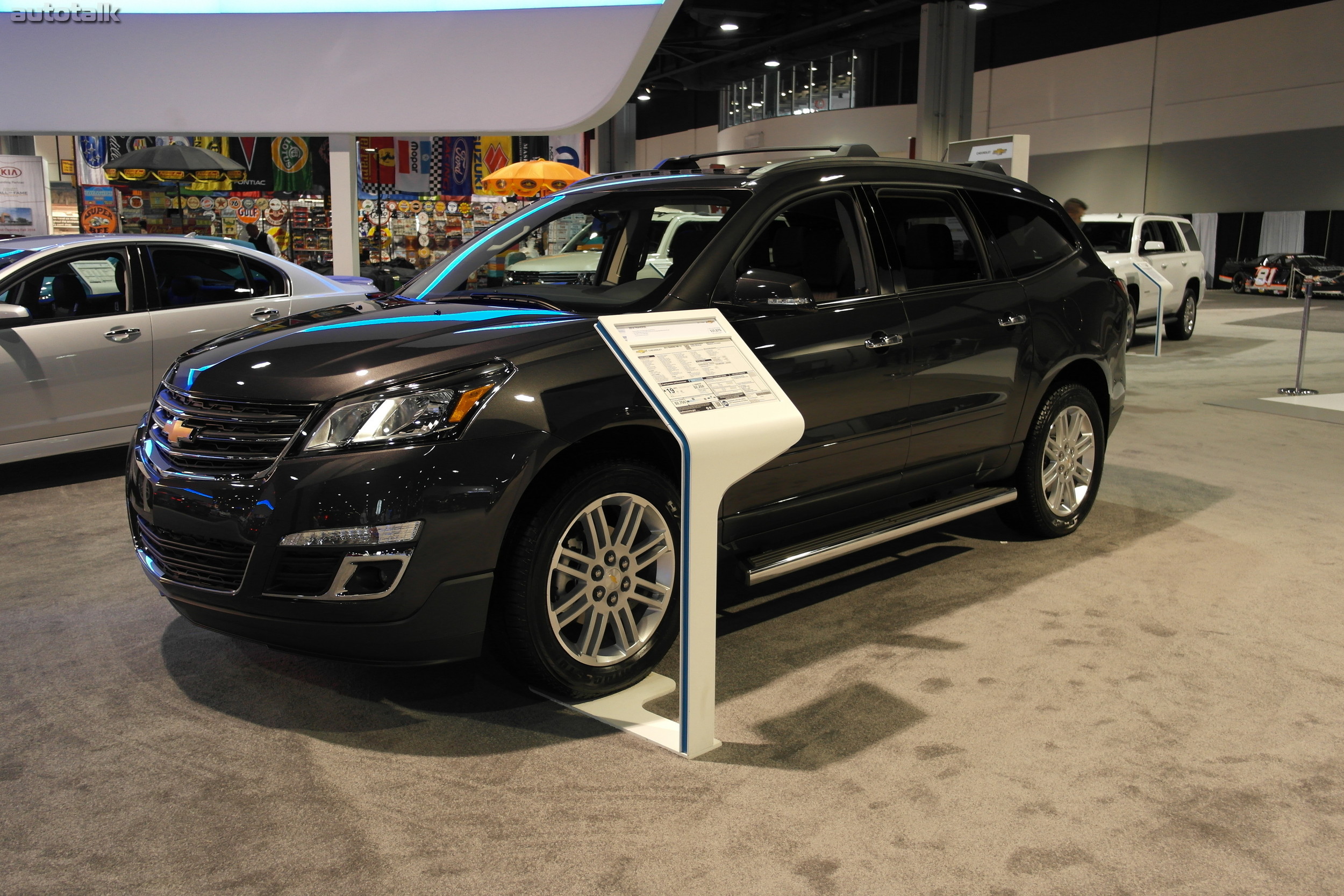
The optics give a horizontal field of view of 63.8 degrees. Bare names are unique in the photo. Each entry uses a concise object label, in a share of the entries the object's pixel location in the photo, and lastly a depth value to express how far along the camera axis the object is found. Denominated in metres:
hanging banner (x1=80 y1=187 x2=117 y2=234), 12.57
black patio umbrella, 11.12
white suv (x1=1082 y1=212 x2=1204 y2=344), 12.51
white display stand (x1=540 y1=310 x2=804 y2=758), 2.65
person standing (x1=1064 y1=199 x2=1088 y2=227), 11.82
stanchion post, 9.41
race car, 21.34
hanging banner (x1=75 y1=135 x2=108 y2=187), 12.69
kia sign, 12.97
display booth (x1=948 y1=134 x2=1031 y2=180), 13.05
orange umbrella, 13.23
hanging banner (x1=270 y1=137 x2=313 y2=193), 12.81
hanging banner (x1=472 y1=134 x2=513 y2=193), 13.70
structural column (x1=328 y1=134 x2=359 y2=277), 9.84
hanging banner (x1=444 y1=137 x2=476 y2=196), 13.48
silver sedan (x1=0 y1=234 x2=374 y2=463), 5.65
